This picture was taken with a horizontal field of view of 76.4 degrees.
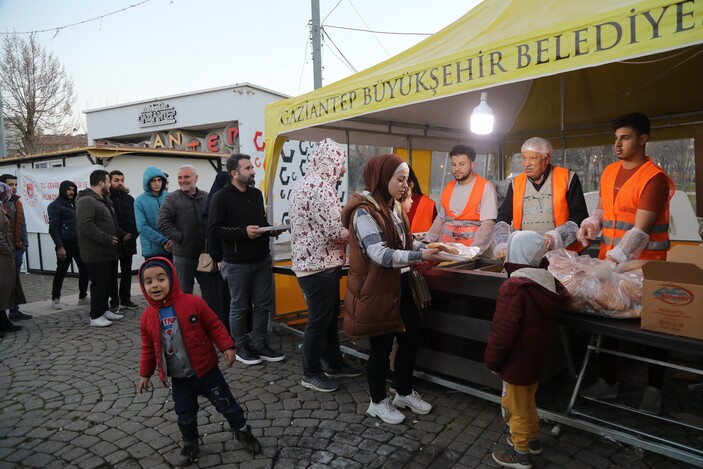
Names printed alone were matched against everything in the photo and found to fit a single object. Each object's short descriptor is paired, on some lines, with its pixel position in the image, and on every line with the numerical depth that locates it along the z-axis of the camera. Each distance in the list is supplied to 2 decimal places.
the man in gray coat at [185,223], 4.70
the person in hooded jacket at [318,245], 3.40
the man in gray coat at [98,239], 5.50
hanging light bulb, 3.54
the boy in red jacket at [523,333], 2.36
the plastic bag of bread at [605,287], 2.53
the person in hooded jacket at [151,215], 5.32
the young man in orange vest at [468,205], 4.07
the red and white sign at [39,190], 9.47
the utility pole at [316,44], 11.64
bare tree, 19.23
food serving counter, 2.52
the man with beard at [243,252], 3.99
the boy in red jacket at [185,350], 2.57
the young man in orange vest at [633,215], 2.83
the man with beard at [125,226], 6.55
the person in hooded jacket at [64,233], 6.58
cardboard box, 2.23
